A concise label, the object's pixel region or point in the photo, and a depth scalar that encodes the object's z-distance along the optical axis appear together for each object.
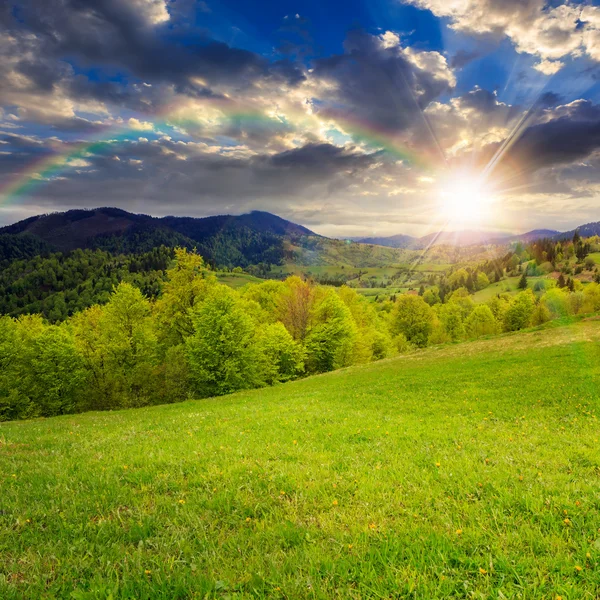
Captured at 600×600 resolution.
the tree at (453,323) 100.31
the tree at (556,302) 97.60
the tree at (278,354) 50.00
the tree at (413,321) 91.00
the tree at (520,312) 95.62
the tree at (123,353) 43.88
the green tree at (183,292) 43.19
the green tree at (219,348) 41.28
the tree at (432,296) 171.25
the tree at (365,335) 64.94
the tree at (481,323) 99.06
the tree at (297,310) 62.62
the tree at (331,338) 57.91
